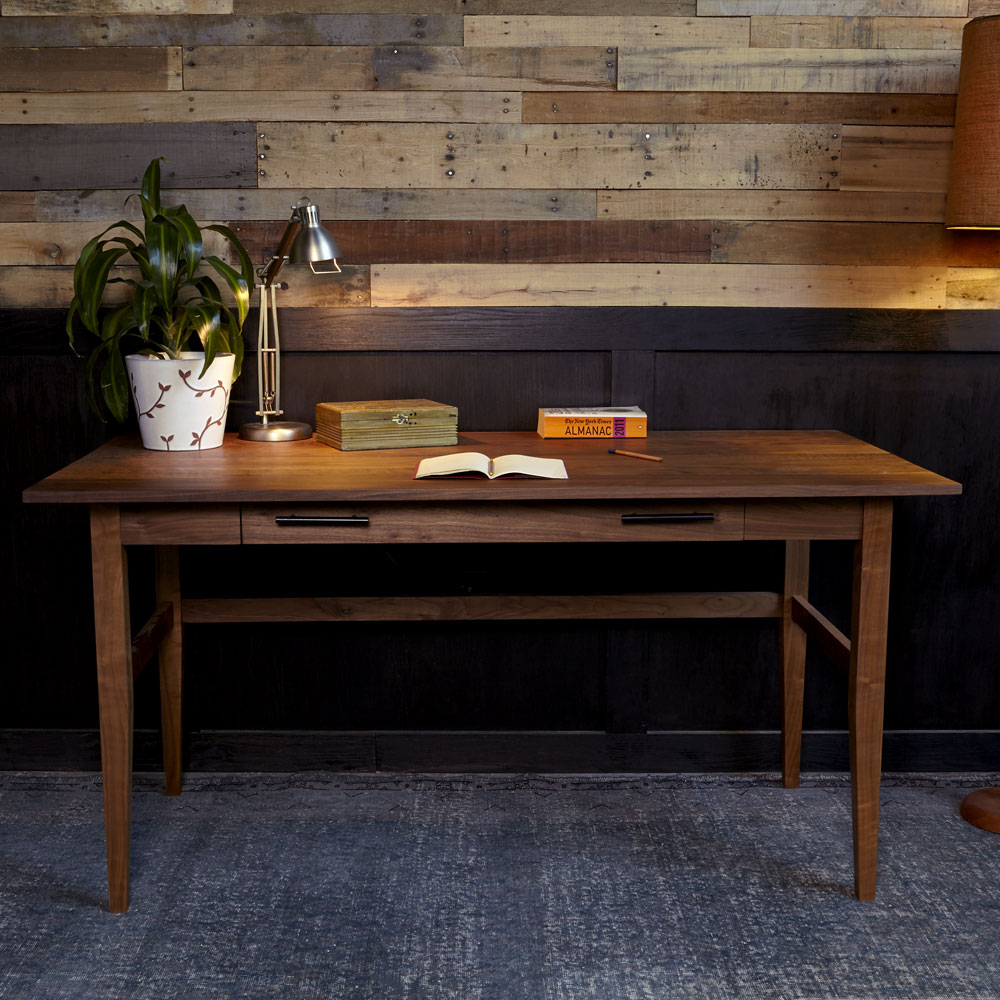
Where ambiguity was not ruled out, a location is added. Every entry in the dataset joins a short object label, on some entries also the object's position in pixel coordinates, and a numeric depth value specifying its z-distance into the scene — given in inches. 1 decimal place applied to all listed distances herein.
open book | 81.5
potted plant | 89.0
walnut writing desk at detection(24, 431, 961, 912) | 78.7
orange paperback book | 98.7
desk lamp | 90.6
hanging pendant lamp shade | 90.3
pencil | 89.0
